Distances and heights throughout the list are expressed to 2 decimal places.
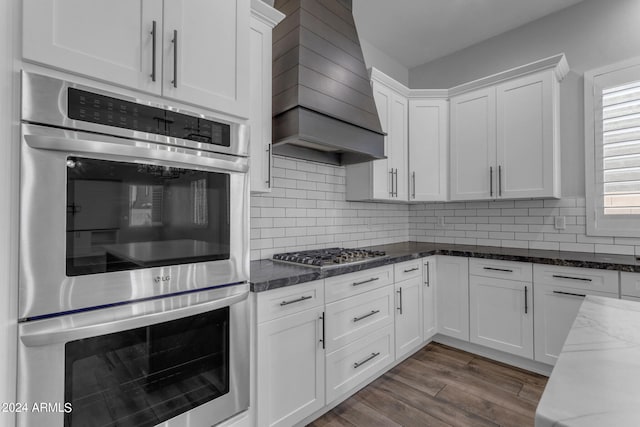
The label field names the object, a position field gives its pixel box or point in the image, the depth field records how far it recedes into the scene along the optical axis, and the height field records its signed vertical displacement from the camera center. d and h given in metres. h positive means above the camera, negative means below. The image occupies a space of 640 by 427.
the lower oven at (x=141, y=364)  0.98 -0.55
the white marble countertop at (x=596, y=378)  0.47 -0.30
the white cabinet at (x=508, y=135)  2.69 +0.76
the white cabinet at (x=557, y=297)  2.24 -0.62
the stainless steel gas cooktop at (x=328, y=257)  2.03 -0.30
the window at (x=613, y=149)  2.54 +0.56
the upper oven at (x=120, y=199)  0.97 +0.06
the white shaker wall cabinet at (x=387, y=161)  2.87 +0.54
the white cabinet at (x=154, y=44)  1.00 +0.65
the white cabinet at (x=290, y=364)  1.61 -0.82
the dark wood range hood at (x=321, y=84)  1.99 +0.91
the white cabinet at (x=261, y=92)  1.87 +0.76
